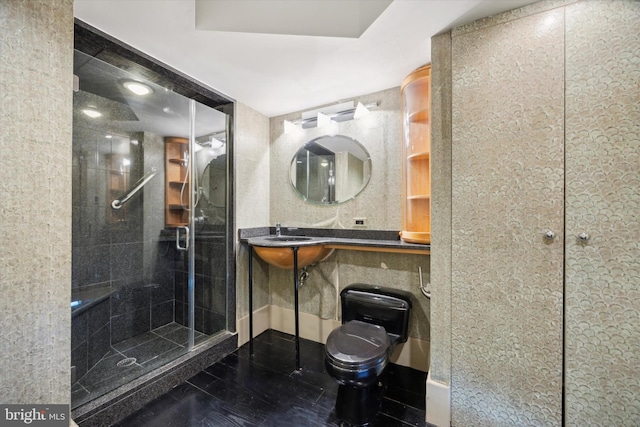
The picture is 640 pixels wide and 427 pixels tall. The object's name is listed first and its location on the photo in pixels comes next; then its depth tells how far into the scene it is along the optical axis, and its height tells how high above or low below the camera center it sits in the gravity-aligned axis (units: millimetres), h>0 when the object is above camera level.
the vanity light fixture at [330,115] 2104 +881
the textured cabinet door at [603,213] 1033 -1
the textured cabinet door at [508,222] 1153 -49
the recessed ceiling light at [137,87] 1829 +949
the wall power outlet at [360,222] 2135 -86
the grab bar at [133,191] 2113 +184
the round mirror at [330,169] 2158 +395
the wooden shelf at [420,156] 1676 +394
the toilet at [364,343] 1288 -769
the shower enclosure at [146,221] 1876 -85
